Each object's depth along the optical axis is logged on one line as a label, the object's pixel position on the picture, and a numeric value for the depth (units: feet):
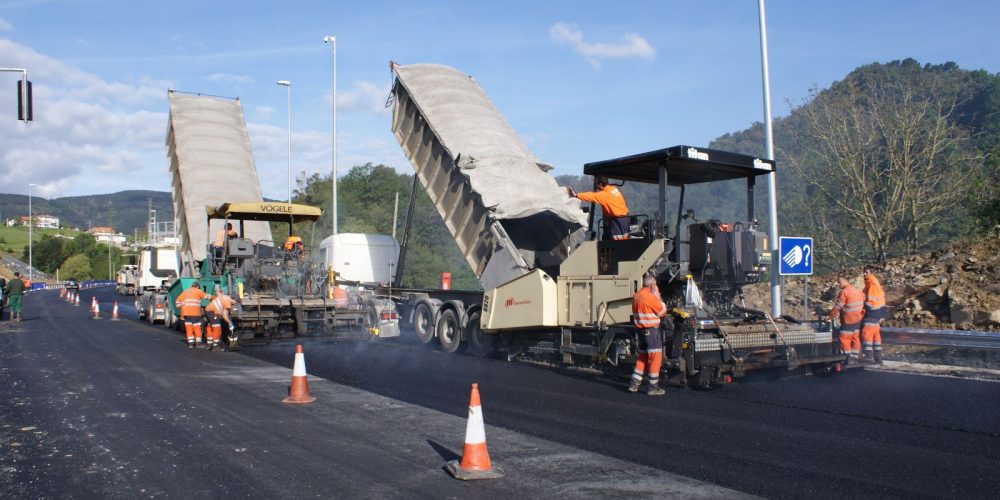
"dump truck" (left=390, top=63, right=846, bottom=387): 29.84
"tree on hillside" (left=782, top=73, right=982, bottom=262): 62.18
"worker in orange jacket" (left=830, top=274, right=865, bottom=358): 35.14
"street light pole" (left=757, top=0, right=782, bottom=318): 41.55
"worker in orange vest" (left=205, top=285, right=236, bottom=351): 44.73
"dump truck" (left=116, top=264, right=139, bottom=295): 143.25
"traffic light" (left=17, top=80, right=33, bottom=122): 53.78
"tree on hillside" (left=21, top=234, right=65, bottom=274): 271.08
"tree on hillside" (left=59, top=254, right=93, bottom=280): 260.83
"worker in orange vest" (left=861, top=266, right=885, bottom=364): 35.40
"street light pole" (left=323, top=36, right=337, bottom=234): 87.56
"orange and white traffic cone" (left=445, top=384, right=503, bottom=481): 17.38
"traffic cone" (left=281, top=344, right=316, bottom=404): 27.02
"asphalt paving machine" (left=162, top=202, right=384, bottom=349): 48.01
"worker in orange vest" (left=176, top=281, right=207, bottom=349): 45.57
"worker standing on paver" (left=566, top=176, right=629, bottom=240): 32.81
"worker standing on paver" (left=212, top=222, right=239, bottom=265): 49.78
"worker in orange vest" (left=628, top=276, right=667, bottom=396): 28.58
